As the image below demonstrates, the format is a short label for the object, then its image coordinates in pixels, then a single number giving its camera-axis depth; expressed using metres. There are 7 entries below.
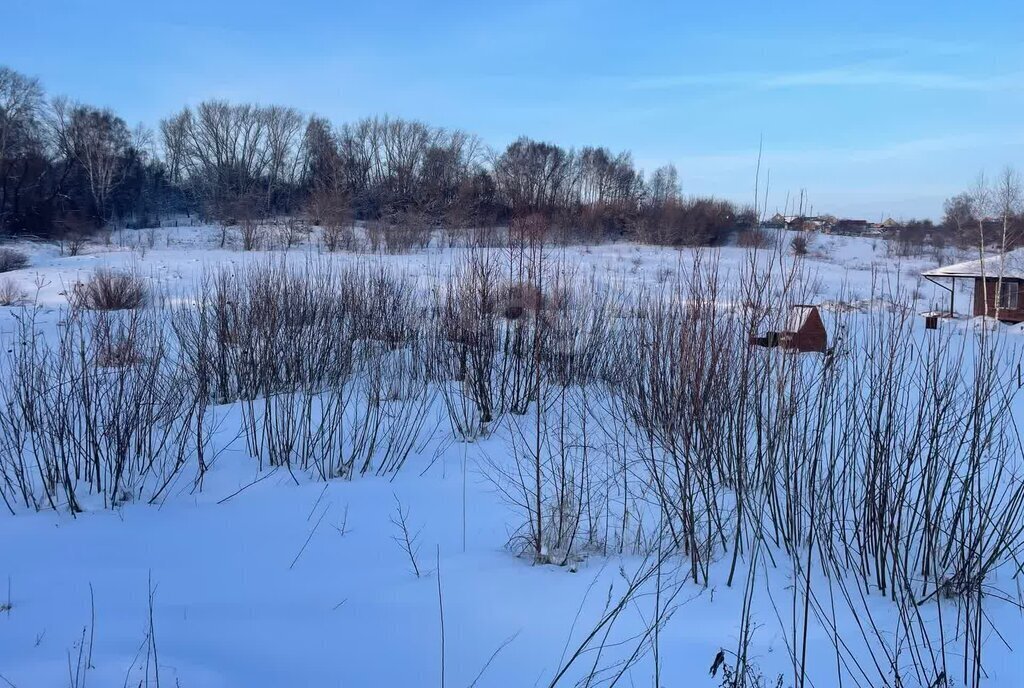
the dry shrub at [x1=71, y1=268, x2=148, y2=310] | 11.40
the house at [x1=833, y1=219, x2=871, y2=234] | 47.99
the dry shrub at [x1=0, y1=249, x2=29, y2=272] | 18.62
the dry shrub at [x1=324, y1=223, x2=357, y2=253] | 25.61
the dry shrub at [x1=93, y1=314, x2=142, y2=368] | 4.52
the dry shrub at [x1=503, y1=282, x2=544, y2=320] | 5.82
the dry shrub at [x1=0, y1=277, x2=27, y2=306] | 12.92
